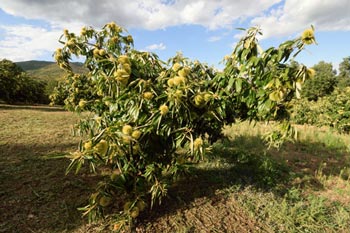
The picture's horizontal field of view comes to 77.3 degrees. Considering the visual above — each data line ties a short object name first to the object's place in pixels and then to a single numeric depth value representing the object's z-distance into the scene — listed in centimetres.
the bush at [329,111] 742
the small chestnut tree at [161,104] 148
